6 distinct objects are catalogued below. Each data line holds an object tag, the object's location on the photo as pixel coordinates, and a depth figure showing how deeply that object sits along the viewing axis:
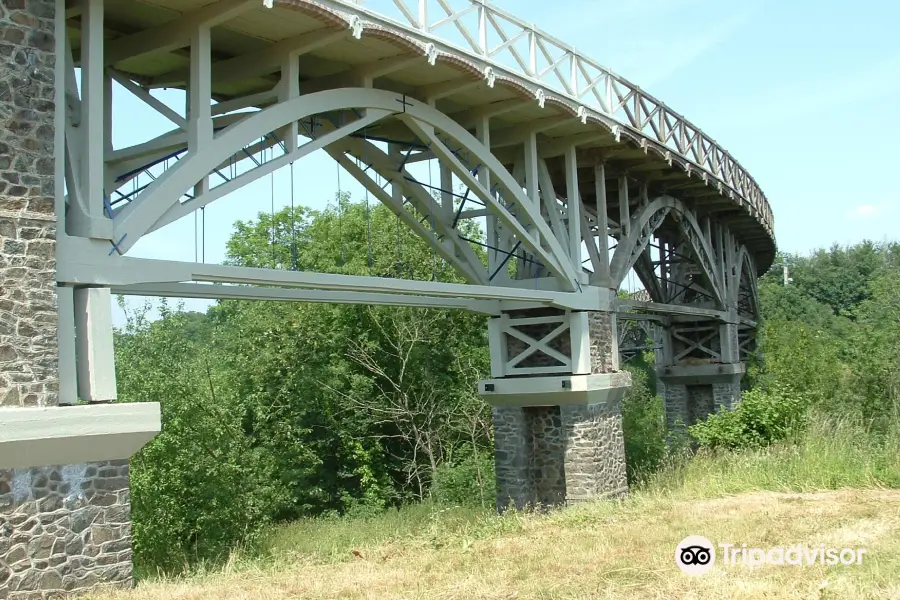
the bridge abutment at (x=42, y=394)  8.06
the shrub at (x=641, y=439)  22.30
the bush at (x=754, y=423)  17.16
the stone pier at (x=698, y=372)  26.31
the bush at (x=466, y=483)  23.38
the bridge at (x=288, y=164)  8.31
